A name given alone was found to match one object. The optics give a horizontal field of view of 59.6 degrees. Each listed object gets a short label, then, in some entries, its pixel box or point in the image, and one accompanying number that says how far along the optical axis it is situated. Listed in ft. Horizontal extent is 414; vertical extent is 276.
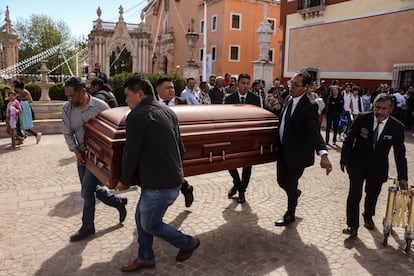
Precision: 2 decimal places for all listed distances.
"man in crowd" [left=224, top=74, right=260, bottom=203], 16.35
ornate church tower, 92.31
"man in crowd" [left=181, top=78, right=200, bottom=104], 22.76
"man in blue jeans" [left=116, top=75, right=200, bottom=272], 8.73
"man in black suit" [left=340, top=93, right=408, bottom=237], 12.14
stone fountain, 41.13
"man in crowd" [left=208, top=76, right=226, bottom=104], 27.61
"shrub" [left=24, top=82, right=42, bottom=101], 53.06
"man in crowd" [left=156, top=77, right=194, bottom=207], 14.35
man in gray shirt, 11.78
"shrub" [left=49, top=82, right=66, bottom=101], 54.85
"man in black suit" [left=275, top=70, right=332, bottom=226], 12.60
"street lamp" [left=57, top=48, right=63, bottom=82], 117.43
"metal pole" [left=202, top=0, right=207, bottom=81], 66.85
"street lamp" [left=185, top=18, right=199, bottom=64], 59.57
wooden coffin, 10.16
